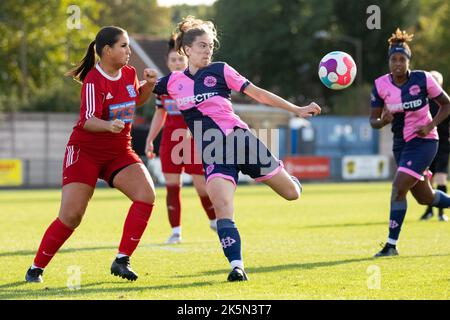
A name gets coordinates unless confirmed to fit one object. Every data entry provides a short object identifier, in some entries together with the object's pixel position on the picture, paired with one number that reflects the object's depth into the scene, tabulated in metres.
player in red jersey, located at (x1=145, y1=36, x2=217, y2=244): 12.34
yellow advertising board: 33.34
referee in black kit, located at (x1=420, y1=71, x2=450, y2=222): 16.25
